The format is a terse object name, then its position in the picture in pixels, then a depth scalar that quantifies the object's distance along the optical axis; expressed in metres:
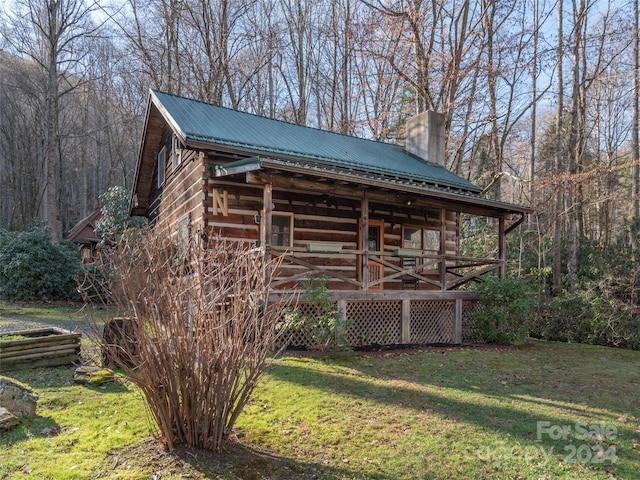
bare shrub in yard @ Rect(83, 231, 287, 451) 3.52
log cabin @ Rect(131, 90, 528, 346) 9.27
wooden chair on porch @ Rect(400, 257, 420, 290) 12.45
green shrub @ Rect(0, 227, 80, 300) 14.80
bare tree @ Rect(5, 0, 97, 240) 19.39
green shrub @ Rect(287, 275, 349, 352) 8.22
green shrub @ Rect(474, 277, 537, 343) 10.25
